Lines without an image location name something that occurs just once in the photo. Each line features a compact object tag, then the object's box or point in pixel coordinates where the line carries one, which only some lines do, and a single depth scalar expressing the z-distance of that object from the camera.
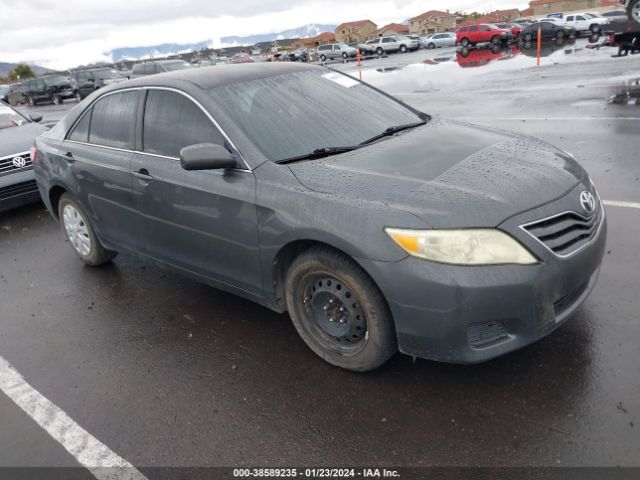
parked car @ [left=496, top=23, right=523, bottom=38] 38.65
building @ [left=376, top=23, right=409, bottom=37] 108.90
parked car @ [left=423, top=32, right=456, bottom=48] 47.34
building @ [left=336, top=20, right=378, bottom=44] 109.00
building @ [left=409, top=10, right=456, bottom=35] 100.12
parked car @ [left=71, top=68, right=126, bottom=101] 30.22
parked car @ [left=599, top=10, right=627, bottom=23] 35.17
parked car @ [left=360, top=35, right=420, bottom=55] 45.88
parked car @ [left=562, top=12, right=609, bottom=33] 36.44
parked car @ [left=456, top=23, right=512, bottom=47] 37.34
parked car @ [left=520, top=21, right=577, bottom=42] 36.53
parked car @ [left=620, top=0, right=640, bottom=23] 15.82
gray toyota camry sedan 2.65
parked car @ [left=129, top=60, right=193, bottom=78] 24.62
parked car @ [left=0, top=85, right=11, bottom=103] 39.46
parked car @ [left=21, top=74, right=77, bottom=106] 32.16
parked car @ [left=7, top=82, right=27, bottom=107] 35.27
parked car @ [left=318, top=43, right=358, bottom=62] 46.25
